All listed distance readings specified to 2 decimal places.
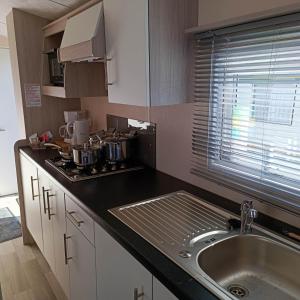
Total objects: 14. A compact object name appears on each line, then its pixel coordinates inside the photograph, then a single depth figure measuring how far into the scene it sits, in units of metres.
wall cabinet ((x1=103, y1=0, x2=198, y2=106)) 1.43
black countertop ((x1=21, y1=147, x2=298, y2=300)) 0.93
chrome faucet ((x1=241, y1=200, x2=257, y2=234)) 1.19
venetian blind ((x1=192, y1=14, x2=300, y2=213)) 1.19
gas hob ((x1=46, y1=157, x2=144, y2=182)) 1.90
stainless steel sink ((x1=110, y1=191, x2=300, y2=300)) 1.10
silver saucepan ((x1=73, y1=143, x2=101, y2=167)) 1.99
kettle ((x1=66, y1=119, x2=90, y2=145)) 2.58
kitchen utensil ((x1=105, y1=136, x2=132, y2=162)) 2.08
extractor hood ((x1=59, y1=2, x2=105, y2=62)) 1.70
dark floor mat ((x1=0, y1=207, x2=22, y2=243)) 3.04
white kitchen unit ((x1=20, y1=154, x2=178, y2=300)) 1.16
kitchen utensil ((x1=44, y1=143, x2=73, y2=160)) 2.15
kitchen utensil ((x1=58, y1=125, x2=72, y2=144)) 2.72
